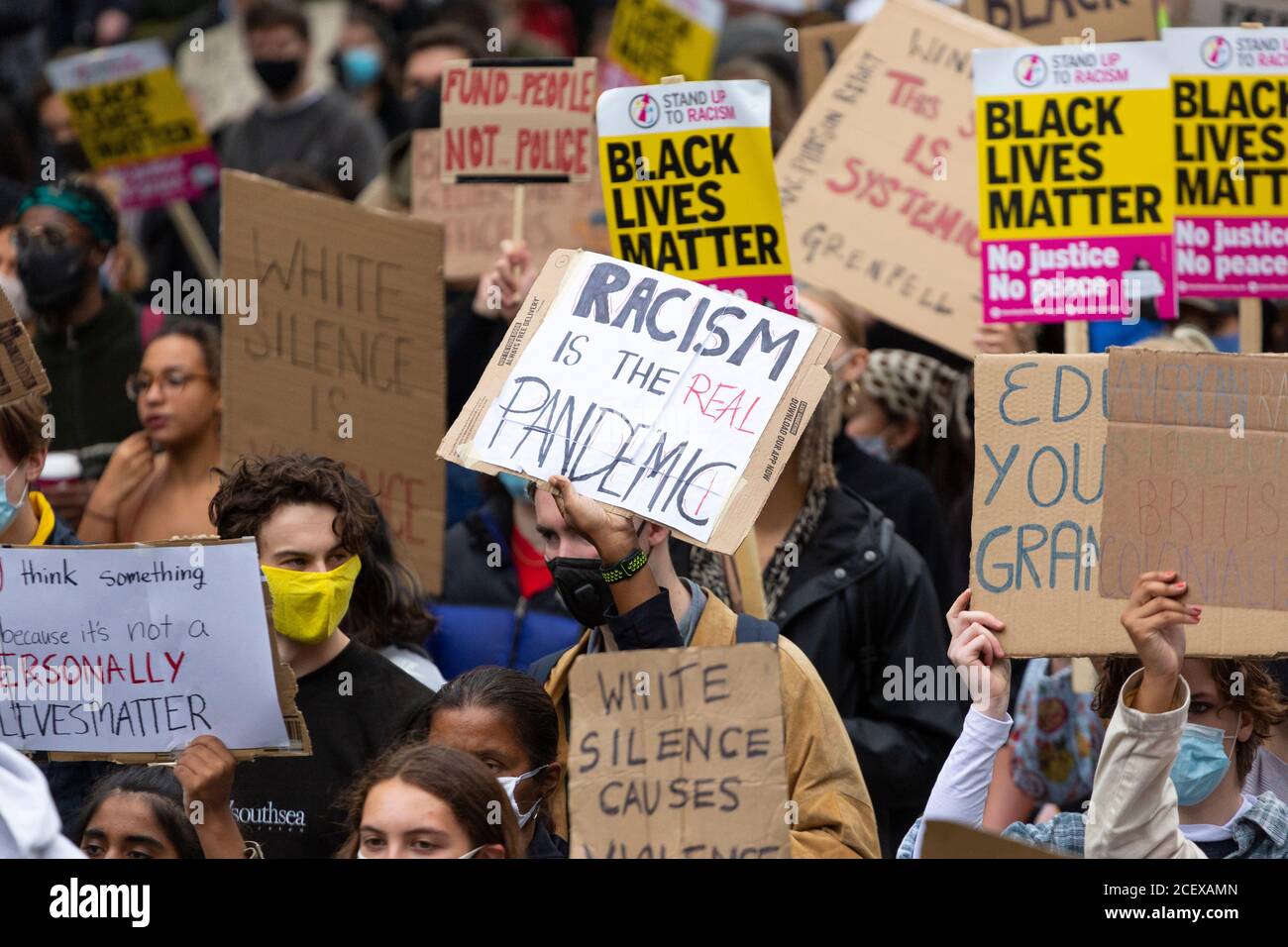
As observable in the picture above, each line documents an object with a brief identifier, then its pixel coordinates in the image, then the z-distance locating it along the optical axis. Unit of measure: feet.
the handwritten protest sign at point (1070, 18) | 25.05
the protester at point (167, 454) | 21.53
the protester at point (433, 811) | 13.28
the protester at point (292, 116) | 34.99
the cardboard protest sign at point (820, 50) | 28.22
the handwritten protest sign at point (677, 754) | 11.99
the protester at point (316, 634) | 15.87
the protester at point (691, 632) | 14.49
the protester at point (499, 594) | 20.40
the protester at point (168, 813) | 14.30
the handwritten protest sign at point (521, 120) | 22.62
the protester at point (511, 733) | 14.70
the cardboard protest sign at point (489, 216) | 26.40
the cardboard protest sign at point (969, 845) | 11.43
